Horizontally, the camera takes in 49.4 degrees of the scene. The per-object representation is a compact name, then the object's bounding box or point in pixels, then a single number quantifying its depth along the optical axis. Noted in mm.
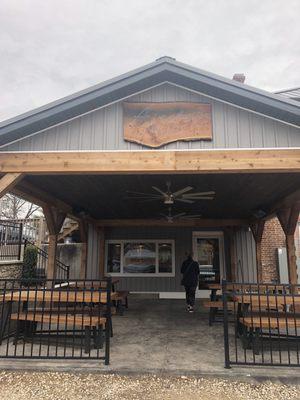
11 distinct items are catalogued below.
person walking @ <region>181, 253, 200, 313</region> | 8992
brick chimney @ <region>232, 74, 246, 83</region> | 12672
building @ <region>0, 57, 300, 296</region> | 5262
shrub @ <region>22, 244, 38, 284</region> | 11430
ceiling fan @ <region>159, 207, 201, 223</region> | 9945
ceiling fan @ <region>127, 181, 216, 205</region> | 7270
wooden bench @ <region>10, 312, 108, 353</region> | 4992
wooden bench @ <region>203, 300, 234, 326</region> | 6996
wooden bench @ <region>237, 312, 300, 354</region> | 4805
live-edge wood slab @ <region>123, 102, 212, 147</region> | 5418
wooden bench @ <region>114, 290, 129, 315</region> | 8366
